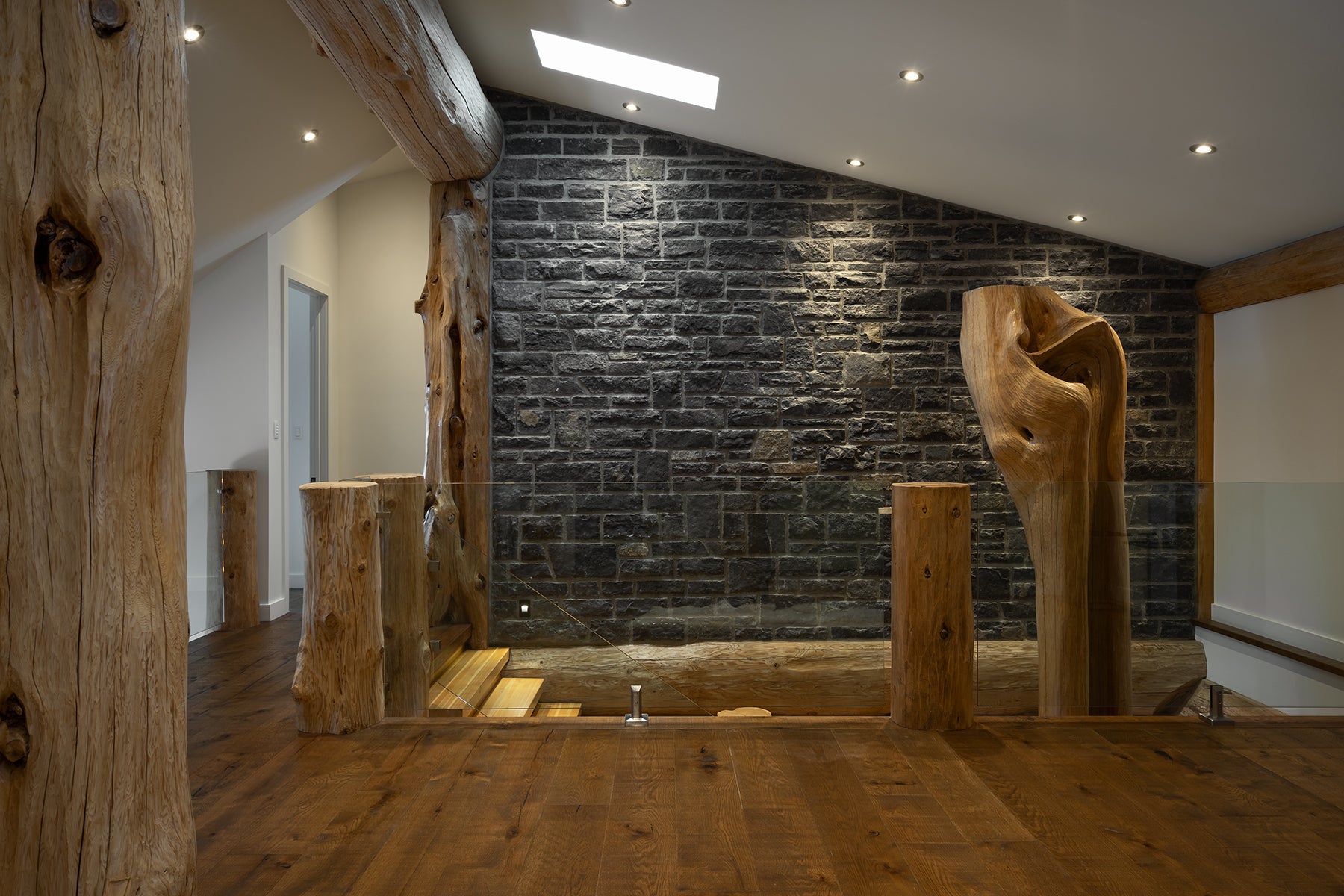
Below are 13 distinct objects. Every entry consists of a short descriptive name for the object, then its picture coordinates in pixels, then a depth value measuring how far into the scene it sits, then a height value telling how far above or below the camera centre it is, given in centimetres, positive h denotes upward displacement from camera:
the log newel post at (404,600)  289 -51
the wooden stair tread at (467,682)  283 -78
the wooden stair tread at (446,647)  300 -69
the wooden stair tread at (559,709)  304 -93
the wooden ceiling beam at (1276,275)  402 +88
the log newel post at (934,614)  268 -53
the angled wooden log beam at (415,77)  285 +147
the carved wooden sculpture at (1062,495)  302 -17
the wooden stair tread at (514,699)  297 -87
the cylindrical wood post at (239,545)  443 -47
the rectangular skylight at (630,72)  427 +195
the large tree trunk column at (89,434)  116 +3
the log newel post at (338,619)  261 -52
